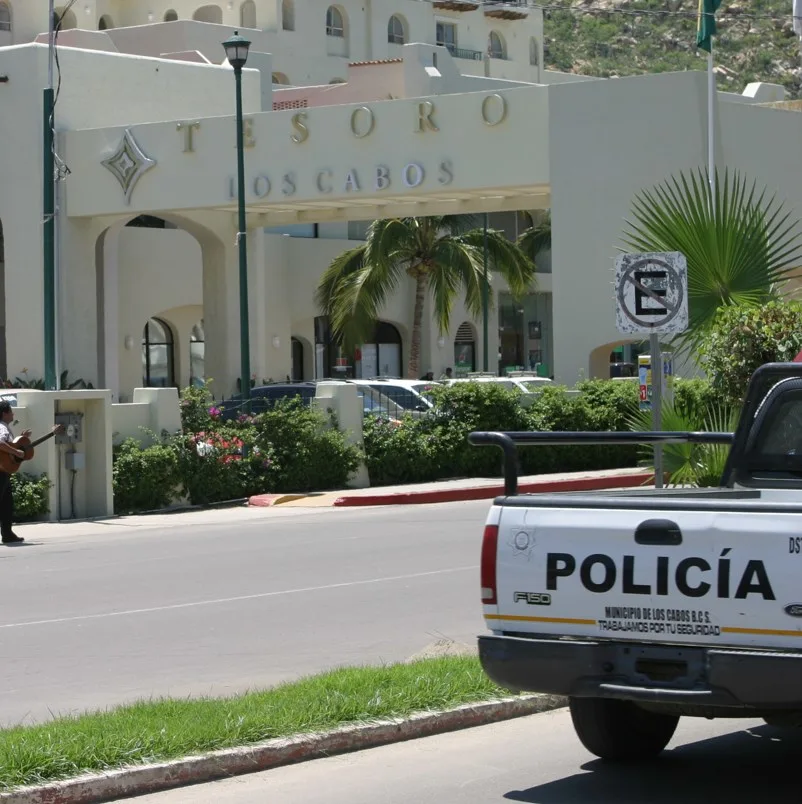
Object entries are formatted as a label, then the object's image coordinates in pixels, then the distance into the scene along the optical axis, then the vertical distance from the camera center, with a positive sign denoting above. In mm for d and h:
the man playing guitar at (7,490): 18453 -1344
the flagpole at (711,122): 28531 +4533
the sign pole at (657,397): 11539 -230
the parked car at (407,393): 28188 -384
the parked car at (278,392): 26531 -348
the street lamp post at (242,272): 27689 +1922
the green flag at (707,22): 26906 +6038
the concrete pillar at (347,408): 25953 -585
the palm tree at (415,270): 44188 +3048
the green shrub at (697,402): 15203 -371
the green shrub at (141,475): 22906 -1470
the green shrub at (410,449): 26516 -1325
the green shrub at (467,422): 27125 -902
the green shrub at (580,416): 28031 -853
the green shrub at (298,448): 25250 -1226
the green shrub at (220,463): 23750 -1383
